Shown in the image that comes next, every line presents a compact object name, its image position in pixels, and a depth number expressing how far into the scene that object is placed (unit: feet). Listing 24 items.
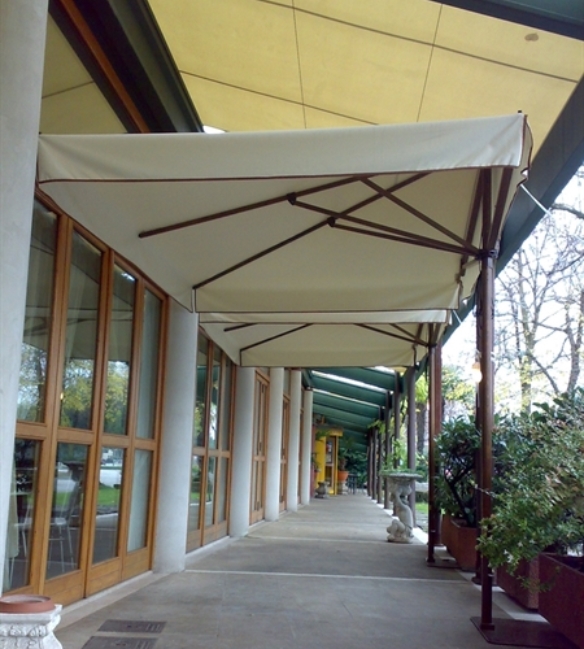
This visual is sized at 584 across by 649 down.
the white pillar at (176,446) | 20.38
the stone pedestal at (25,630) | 7.65
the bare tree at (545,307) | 42.63
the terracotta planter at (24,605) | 7.82
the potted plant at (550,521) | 12.32
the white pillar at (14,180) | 9.41
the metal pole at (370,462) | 88.94
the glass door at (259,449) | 38.22
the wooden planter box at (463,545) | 23.45
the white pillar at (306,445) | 63.27
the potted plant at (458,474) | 24.74
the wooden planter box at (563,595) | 12.87
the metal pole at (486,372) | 14.74
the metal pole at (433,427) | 25.79
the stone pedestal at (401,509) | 32.65
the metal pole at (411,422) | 37.99
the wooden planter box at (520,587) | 16.88
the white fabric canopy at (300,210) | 11.10
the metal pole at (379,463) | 70.59
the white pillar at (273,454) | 41.34
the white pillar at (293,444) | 52.47
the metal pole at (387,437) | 58.90
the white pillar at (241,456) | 31.40
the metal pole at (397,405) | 49.83
